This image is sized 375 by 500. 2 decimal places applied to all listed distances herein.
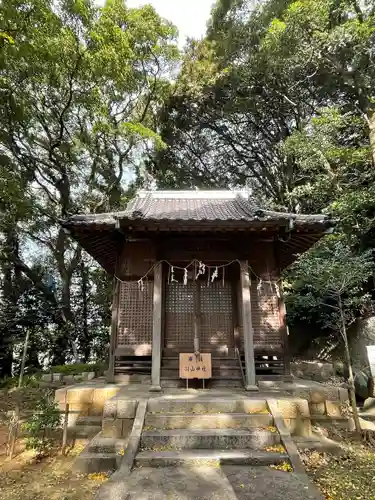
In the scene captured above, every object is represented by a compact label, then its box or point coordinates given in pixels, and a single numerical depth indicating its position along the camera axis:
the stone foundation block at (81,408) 5.99
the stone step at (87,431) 5.77
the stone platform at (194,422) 4.36
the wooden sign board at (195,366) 6.57
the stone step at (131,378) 7.18
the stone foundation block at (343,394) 6.08
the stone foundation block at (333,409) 5.91
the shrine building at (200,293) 7.06
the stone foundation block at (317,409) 5.93
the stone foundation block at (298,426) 5.24
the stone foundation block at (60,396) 6.10
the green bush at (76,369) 12.89
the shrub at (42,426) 5.40
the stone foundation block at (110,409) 5.12
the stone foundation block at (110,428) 5.03
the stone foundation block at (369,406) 8.43
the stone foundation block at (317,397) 5.96
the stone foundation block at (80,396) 6.05
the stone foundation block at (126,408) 5.13
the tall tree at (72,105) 12.95
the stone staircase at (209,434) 4.24
